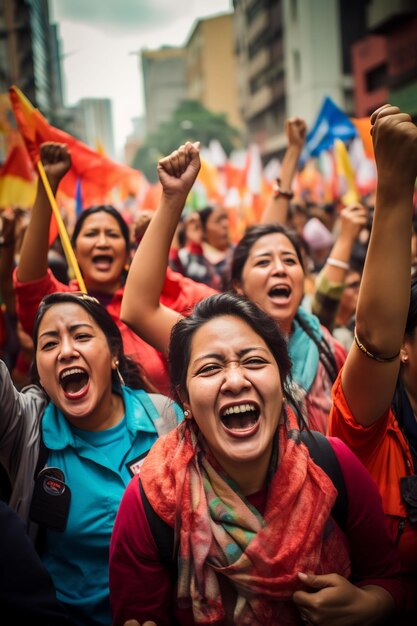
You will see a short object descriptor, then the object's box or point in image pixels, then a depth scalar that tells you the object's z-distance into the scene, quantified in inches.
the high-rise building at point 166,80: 4222.4
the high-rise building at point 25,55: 1611.7
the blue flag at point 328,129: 277.4
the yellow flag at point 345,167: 292.5
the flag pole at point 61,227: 119.2
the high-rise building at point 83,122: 4265.3
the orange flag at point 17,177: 235.0
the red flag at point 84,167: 149.9
